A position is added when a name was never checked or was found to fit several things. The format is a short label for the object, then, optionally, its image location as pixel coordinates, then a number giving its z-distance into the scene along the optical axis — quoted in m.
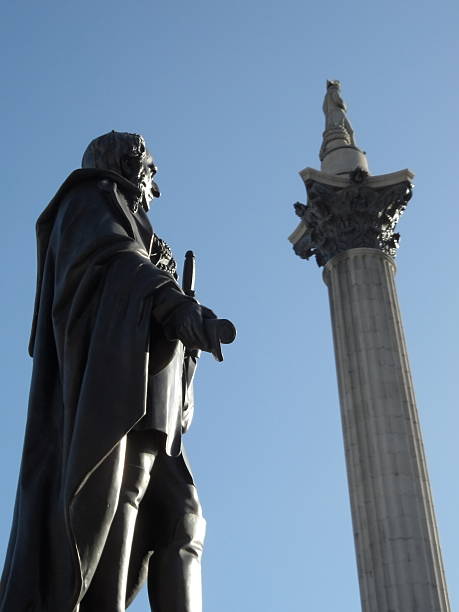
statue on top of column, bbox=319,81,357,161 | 22.61
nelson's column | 15.91
